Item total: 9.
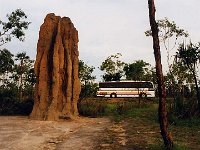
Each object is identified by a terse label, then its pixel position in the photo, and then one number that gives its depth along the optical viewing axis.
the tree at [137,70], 27.61
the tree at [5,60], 17.95
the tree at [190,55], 13.27
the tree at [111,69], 32.91
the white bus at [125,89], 24.85
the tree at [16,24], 17.17
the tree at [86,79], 15.09
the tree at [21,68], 24.46
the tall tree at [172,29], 19.98
